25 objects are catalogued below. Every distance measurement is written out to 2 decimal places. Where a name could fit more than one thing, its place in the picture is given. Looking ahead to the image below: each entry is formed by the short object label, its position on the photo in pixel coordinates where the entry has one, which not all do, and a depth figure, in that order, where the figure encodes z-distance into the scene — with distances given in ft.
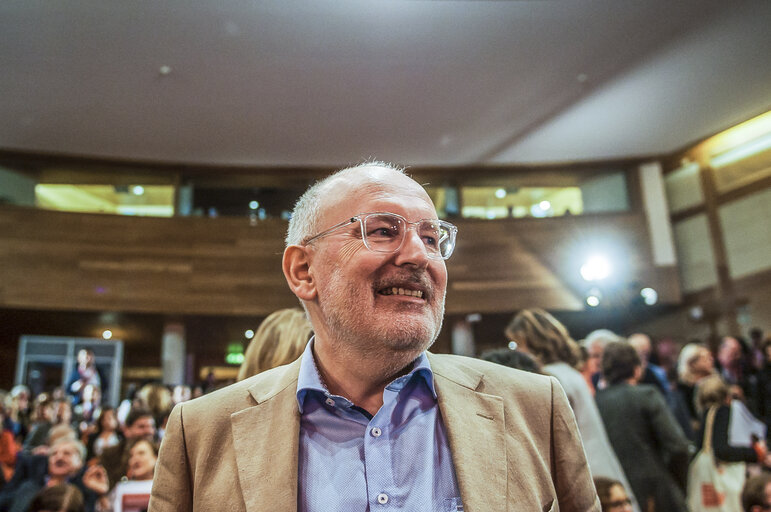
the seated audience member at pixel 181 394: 21.11
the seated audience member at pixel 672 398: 13.10
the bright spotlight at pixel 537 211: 32.24
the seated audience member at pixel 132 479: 6.56
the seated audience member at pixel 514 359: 6.88
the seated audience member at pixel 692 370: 13.26
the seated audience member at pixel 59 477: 10.79
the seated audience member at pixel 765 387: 13.87
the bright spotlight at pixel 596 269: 29.37
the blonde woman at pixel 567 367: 8.43
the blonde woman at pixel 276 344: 6.39
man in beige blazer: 3.32
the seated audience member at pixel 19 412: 18.31
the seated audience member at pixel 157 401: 15.51
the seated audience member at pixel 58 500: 8.76
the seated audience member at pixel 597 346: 11.86
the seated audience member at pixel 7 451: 15.41
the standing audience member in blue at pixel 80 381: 23.17
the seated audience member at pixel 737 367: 15.42
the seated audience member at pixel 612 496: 8.14
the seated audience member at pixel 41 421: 15.57
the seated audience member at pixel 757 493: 9.63
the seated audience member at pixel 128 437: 11.25
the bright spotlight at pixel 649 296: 27.99
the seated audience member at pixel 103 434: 14.87
